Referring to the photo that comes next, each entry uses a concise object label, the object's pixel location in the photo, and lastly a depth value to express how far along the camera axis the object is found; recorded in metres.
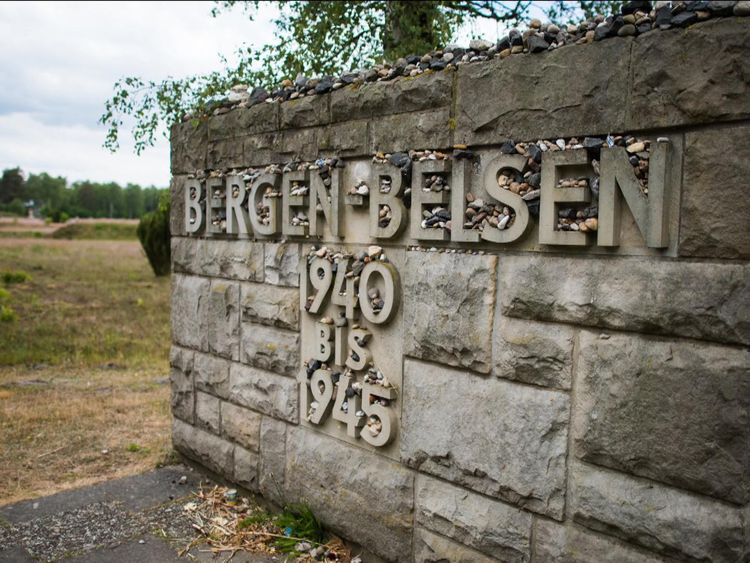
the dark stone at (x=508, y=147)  2.59
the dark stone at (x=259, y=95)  3.98
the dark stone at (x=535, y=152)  2.47
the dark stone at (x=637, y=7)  2.29
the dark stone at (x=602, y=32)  2.30
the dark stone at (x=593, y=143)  2.30
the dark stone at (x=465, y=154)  2.74
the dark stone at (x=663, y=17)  2.15
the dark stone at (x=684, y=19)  2.10
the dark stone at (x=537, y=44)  2.49
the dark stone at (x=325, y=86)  3.47
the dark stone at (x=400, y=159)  3.01
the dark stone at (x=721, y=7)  2.03
